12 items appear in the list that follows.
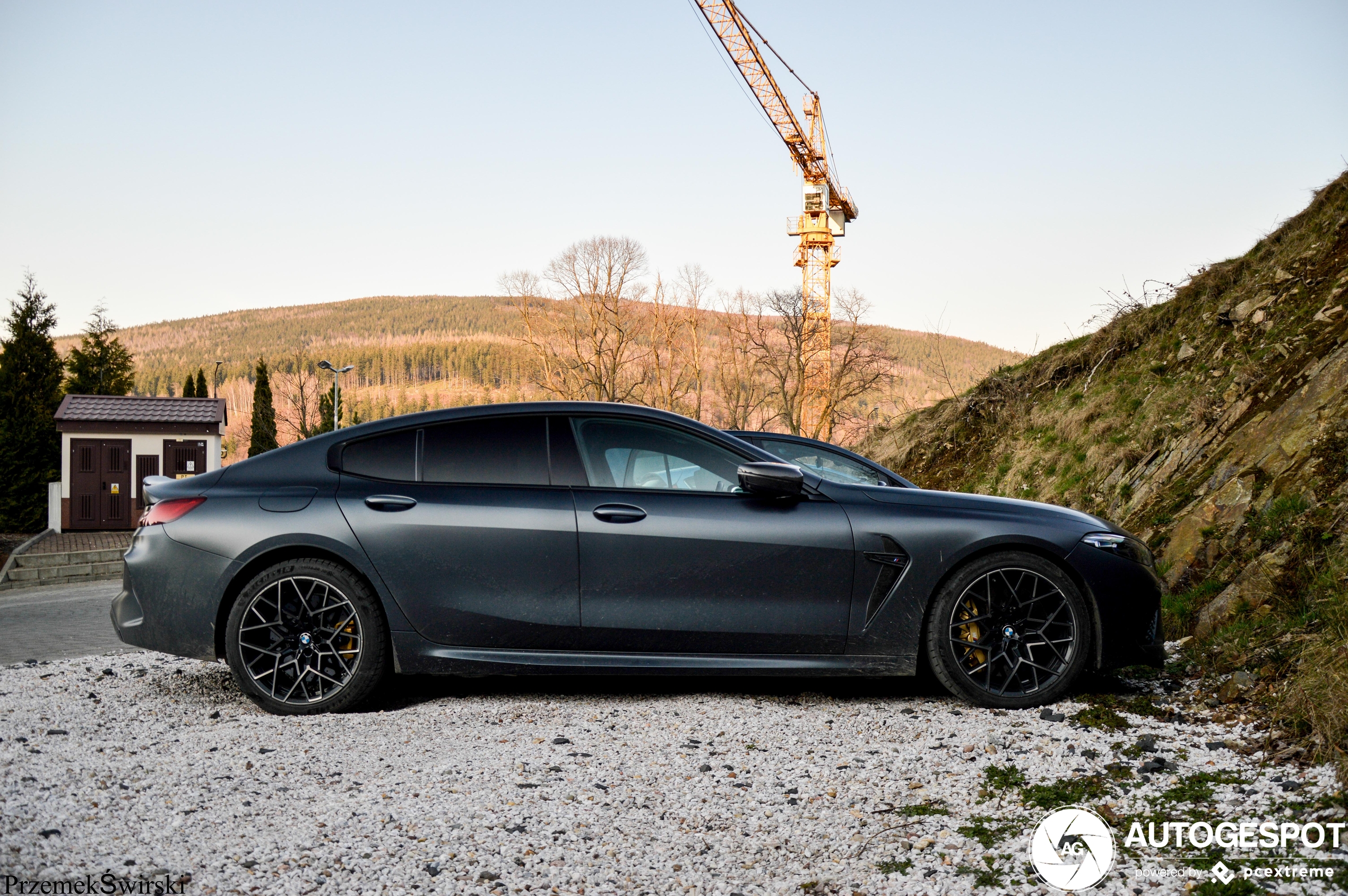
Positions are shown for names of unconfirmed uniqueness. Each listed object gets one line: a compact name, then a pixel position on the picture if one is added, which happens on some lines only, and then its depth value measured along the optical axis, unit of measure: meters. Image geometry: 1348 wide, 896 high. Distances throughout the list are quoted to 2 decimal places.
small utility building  28.30
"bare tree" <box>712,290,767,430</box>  58.09
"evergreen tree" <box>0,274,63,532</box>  31.67
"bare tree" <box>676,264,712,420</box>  60.56
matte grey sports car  4.64
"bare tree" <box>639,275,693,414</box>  60.19
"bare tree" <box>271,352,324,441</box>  53.28
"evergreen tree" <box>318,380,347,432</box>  63.03
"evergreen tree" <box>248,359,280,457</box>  51.78
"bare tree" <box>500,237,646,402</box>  59.34
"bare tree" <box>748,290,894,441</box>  43.56
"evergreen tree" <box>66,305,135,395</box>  49.53
